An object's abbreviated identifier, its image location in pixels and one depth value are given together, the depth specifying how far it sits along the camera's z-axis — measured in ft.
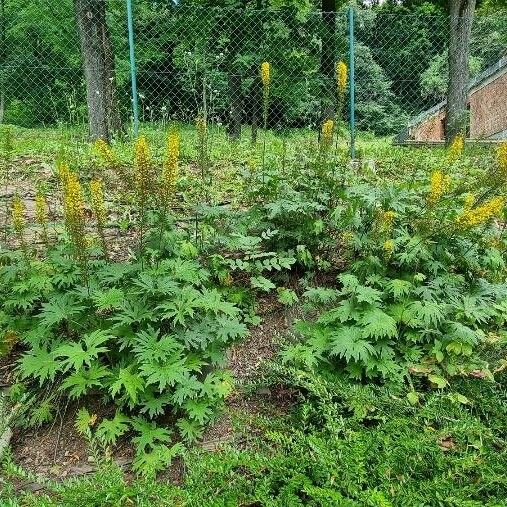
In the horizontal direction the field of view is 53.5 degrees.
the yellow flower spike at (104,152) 10.50
